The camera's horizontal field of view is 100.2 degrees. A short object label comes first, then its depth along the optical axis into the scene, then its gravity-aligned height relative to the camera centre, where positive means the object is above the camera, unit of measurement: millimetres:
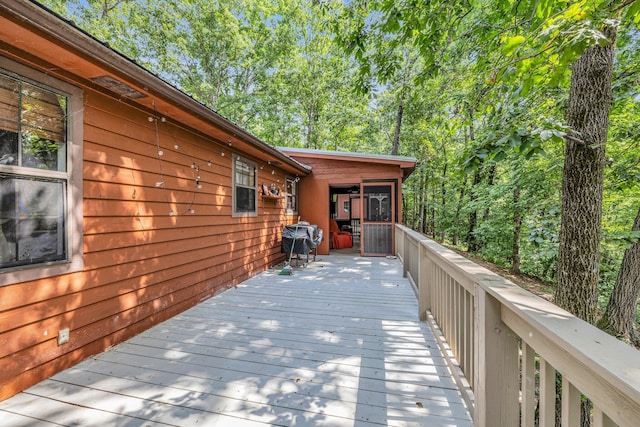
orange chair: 9289 -853
